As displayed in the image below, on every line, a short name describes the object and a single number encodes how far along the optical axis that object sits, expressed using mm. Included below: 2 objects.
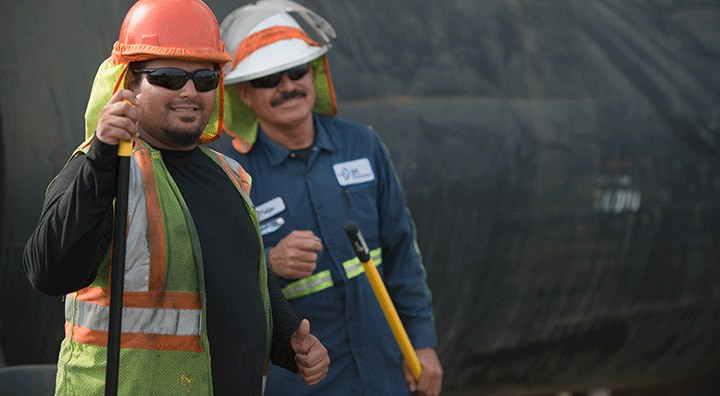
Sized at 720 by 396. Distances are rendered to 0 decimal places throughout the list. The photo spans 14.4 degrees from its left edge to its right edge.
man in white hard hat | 4864
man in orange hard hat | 4196
